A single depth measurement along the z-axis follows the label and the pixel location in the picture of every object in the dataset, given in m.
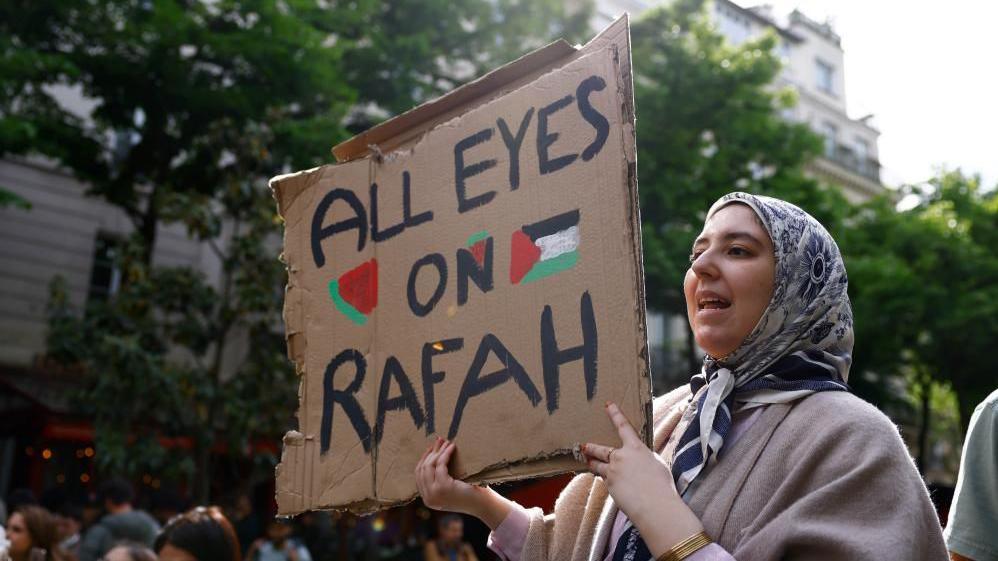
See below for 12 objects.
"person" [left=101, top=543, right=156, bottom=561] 3.88
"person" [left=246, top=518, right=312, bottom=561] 10.02
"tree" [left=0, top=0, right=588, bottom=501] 10.73
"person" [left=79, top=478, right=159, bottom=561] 6.52
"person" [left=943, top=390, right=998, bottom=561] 2.21
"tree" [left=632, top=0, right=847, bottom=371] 15.08
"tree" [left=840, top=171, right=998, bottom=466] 17.50
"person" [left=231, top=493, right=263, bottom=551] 10.42
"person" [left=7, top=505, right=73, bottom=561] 5.47
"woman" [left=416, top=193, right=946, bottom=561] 1.62
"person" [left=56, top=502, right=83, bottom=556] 7.58
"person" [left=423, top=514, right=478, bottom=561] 9.84
